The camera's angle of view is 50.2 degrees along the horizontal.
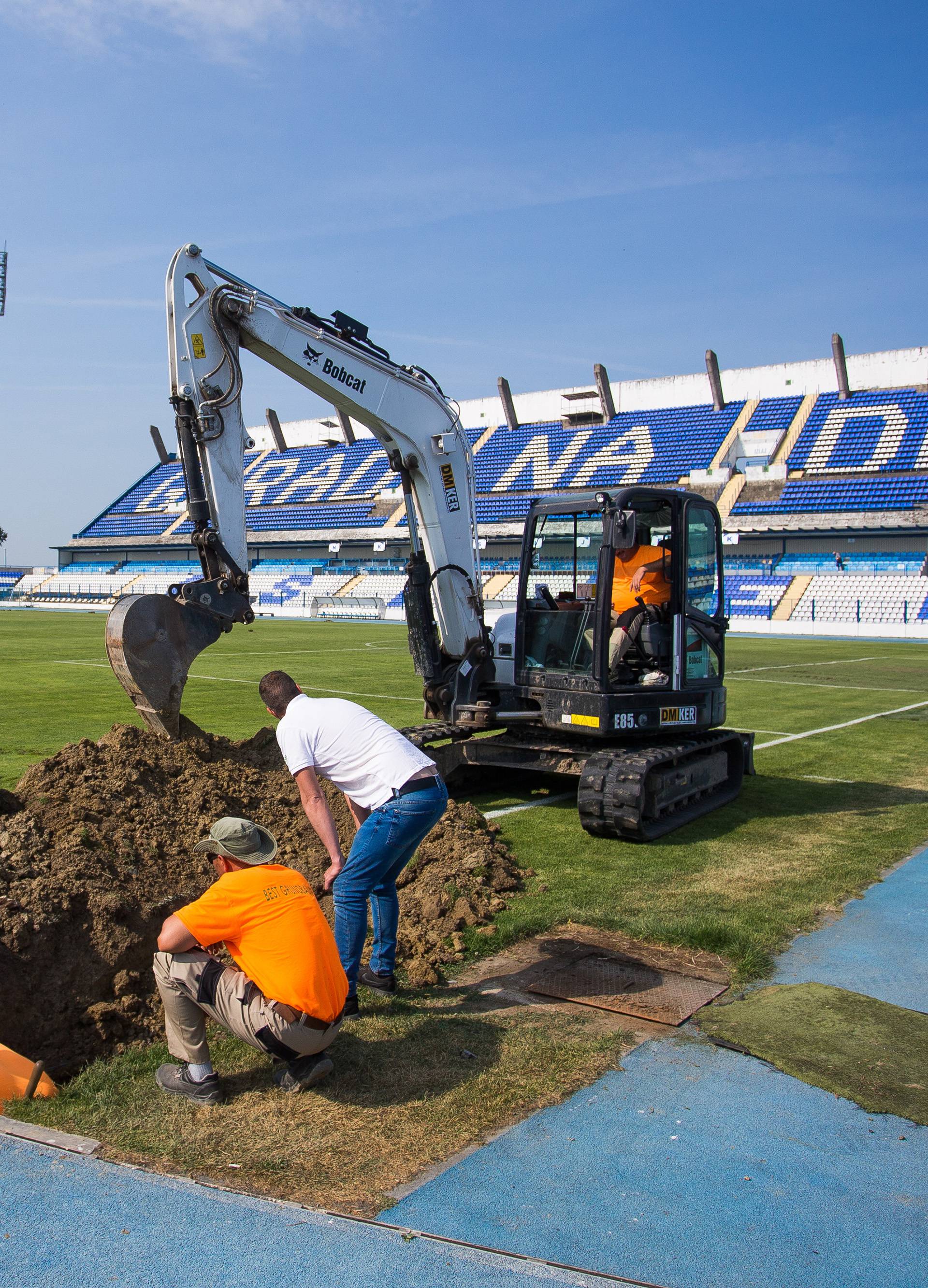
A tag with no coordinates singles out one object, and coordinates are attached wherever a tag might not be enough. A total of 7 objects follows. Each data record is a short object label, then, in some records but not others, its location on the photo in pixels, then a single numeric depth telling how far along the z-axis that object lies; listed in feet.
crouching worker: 12.57
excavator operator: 27.71
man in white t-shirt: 15.42
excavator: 24.30
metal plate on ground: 16.07
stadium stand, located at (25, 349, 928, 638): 143.64
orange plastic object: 12.72
